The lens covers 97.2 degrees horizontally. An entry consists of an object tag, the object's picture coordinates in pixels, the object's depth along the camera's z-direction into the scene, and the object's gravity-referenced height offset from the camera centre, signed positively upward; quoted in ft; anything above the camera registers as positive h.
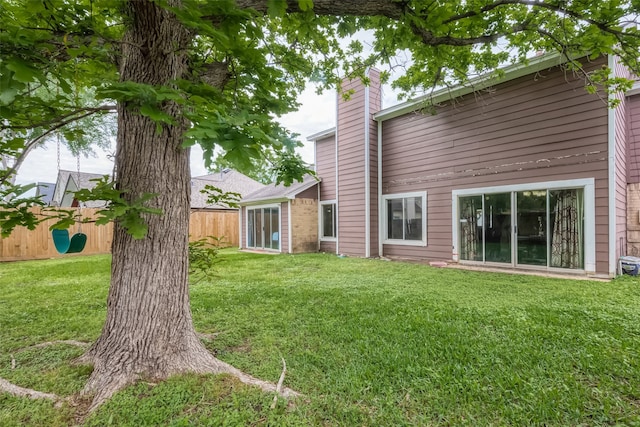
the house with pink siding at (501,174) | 17.89 +2.89
